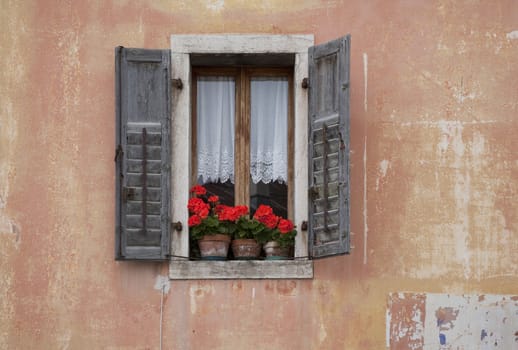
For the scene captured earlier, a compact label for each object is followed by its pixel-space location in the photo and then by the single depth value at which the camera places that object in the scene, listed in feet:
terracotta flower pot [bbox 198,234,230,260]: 40.88
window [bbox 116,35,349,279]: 40.34
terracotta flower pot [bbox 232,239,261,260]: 40.96
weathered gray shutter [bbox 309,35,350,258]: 40.01
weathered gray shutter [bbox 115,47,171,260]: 40.45
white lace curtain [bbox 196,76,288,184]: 42.29
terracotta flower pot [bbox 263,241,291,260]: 41.01
